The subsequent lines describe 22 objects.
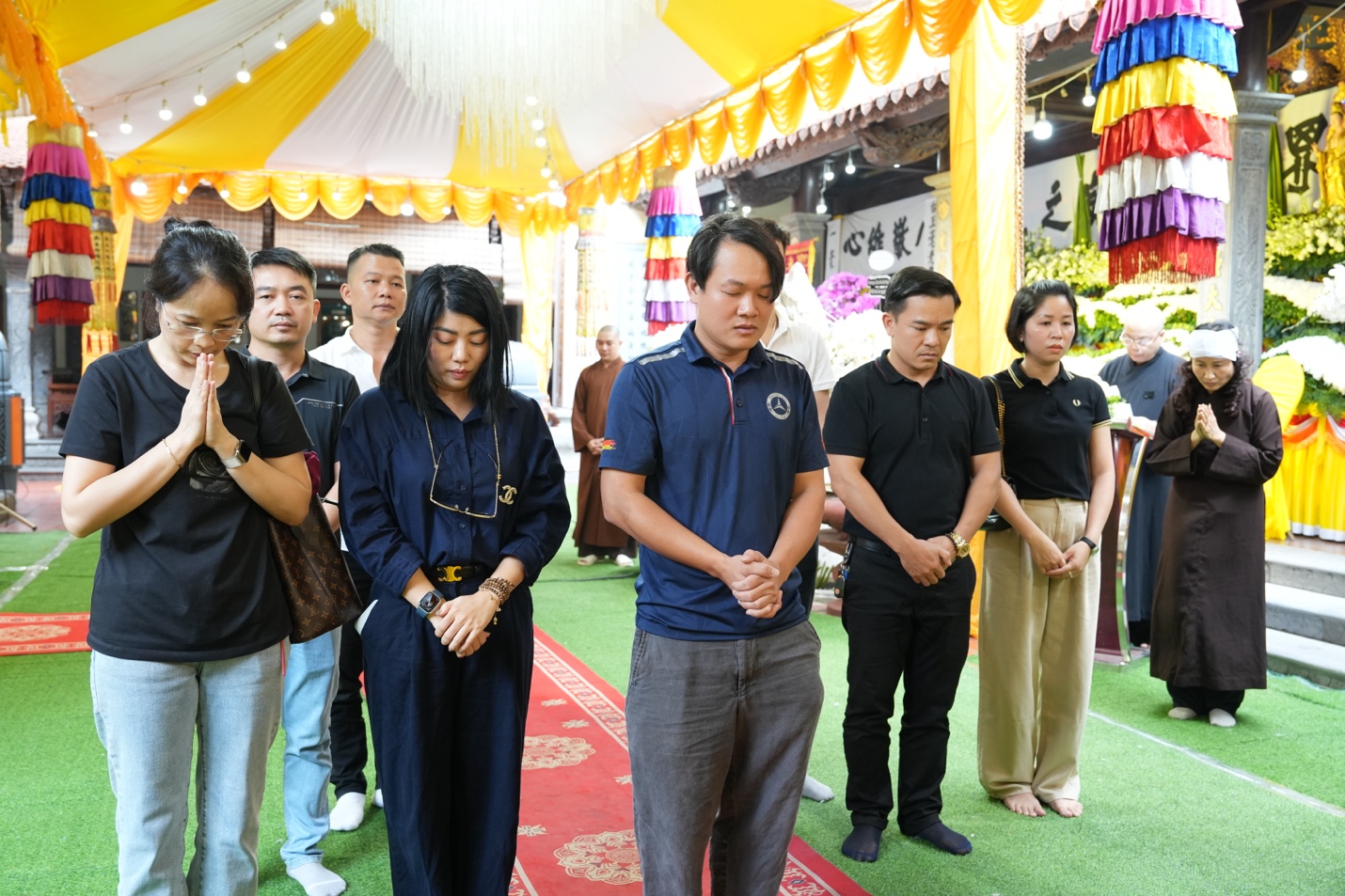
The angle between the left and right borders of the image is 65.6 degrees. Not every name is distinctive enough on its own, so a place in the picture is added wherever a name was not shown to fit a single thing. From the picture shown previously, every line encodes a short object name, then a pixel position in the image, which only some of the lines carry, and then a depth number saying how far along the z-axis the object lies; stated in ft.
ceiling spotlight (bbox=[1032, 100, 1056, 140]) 25.74
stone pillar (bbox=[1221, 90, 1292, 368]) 20.80
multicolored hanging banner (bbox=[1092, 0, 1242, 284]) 12.19
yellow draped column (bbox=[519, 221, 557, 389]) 41.98
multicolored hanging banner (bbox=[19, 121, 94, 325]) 23.06
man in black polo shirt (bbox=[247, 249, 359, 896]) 8.08
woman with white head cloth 12.59
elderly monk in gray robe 16.47
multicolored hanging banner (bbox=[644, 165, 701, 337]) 28.78
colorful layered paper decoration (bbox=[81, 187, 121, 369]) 32.81
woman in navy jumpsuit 6.19
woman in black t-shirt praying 5.50
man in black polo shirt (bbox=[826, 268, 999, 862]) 8.68
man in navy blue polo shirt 5.93
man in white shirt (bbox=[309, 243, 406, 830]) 9.17
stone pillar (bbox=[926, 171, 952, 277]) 31.94
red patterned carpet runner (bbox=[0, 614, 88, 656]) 15.01
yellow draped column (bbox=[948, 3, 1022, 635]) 15.69
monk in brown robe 21.61
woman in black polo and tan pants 9.92
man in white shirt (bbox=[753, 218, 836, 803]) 10.27
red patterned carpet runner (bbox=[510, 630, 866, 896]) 8.36
